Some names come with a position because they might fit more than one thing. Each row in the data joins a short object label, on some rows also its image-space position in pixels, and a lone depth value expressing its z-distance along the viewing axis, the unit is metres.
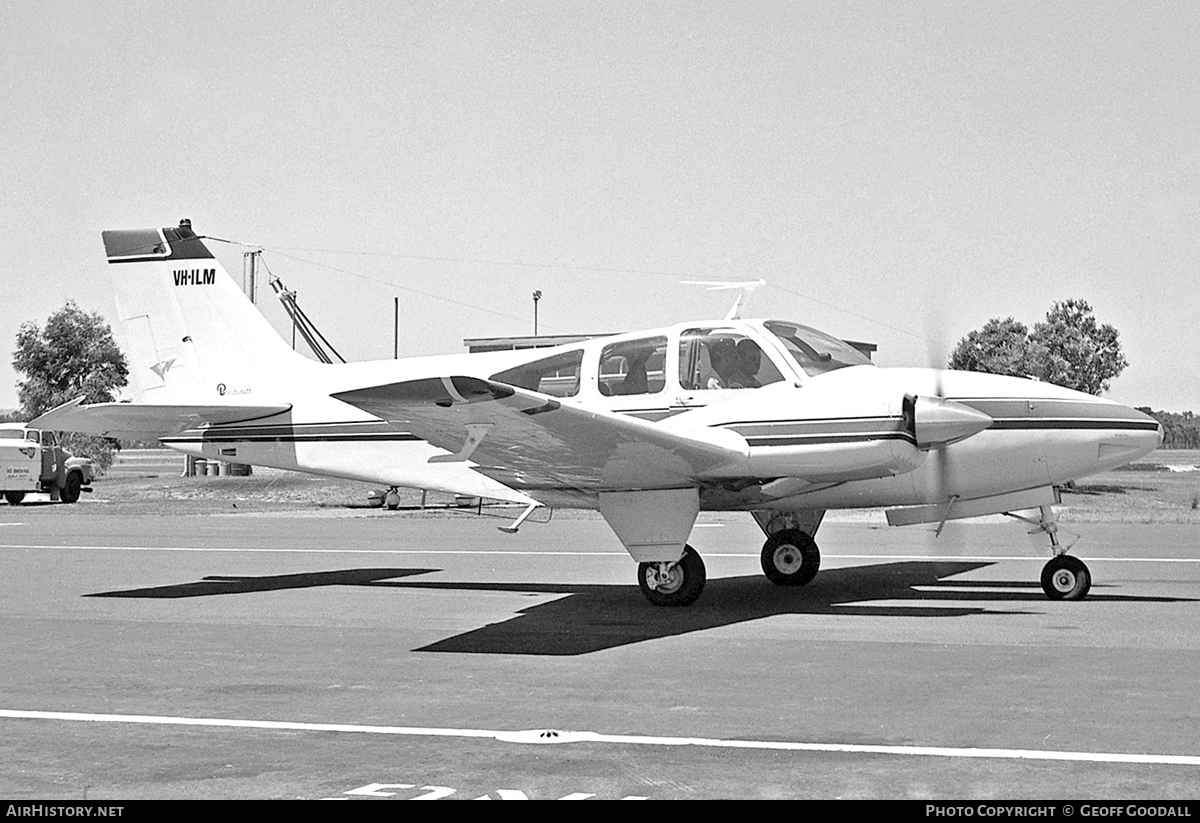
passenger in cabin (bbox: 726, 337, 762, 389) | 12.36
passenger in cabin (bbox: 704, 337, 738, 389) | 12.51
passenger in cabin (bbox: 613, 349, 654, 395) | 12.88
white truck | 36.66
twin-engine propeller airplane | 11.05
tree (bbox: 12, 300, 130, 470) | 55.47
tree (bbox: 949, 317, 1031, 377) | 45.94
